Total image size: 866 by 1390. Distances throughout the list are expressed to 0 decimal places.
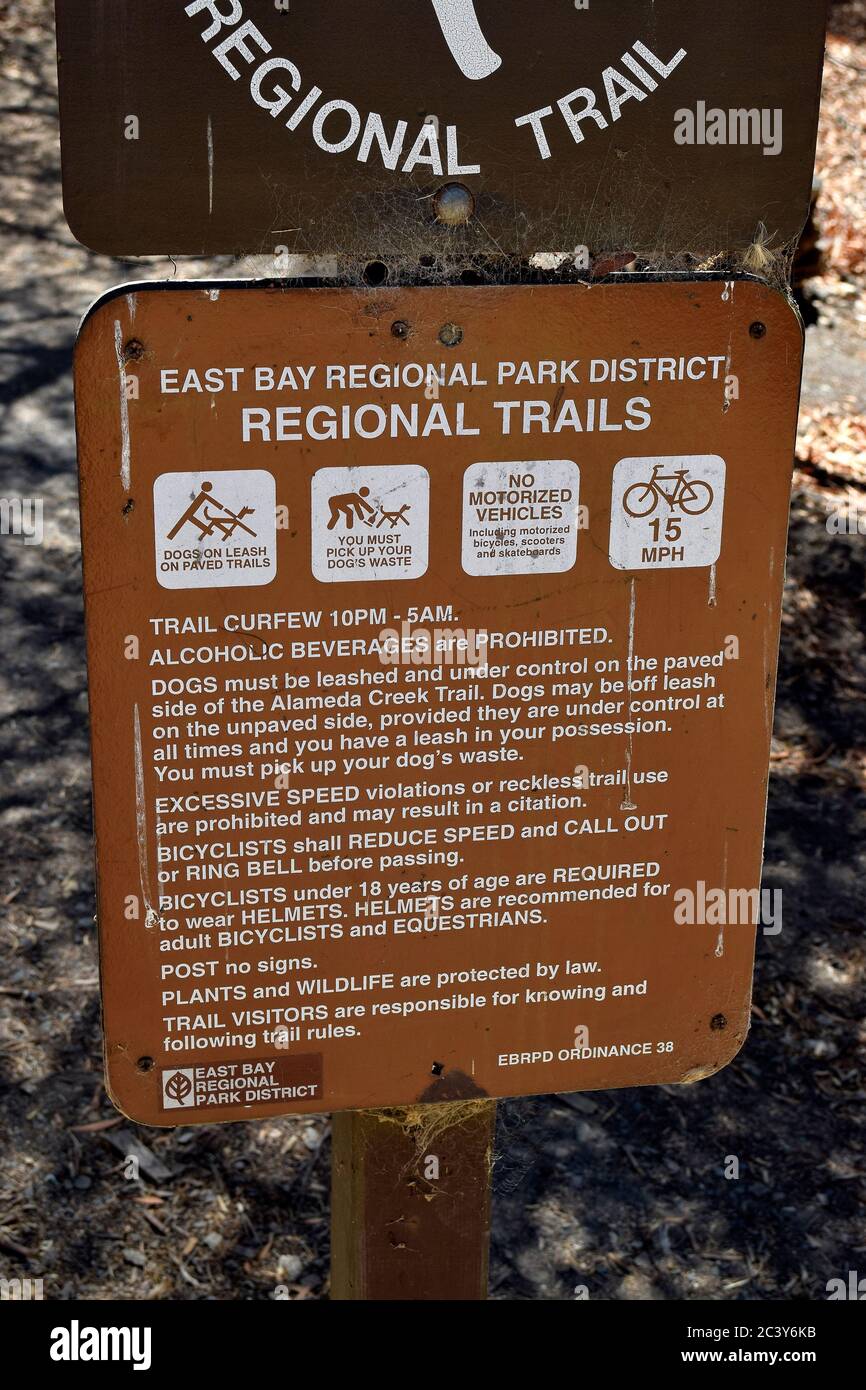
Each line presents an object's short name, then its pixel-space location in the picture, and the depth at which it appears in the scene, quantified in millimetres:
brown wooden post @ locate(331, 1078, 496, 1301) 2111
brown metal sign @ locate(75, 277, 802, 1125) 1729
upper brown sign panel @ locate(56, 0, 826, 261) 1616
